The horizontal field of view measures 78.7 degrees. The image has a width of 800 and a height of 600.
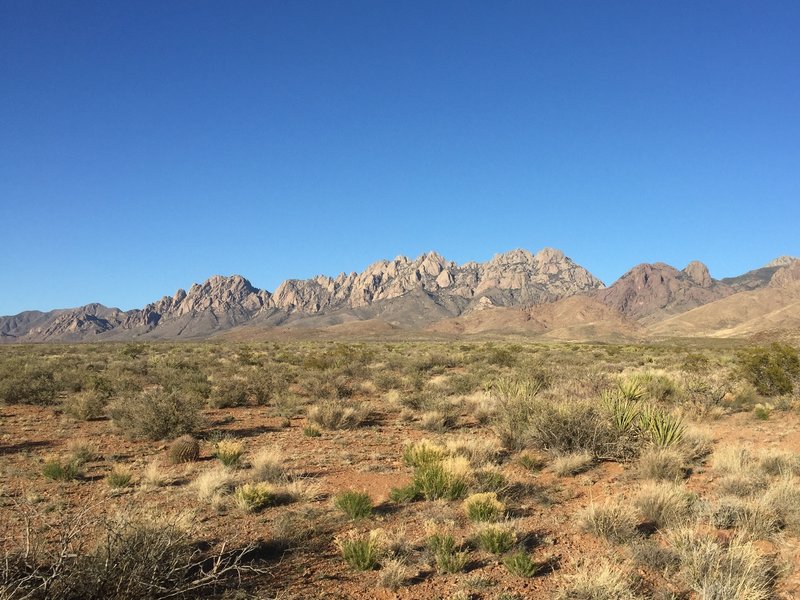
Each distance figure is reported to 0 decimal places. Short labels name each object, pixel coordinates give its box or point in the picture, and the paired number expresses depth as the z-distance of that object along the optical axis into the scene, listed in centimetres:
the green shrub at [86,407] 1444
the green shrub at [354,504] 700
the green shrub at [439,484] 769
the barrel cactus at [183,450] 1011
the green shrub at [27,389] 1716
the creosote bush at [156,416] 1212
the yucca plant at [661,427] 980
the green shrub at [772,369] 1761
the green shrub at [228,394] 1714
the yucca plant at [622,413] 1049
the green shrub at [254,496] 725
